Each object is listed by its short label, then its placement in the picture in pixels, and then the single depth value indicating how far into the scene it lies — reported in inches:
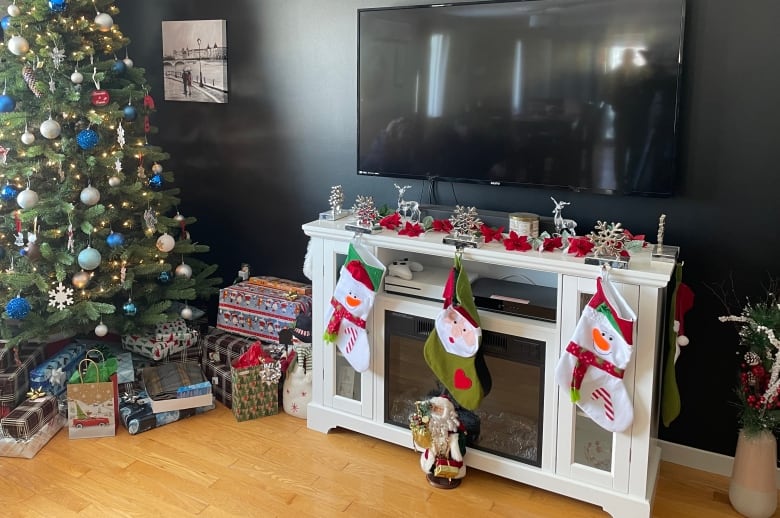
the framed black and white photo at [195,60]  145.4
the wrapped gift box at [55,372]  123.8
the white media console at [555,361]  93.6
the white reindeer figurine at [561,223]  105.6
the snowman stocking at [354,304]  110.0
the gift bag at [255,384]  125.1
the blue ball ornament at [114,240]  125.4
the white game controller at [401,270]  111.6
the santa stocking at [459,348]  101.6
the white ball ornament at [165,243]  133.3
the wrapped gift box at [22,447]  113.5
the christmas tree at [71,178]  119.4
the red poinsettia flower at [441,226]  111.7
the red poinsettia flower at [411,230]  109.7
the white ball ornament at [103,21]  123.6
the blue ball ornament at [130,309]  129.0
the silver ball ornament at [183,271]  137.9
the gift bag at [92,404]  118.6
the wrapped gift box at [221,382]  131.3
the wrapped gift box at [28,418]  114.2
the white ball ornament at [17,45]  116.6
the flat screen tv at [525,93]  99.6
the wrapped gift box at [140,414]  121.3
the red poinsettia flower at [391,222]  114.8
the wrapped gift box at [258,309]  133.7
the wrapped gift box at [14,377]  119.3
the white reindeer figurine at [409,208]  117.4
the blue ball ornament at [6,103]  117.0
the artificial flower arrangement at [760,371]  95.0
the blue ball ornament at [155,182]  133.7
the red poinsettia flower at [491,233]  106.2
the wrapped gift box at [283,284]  136.9
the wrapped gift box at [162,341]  134.5
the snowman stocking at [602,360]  91.4
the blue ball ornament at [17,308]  116.2
